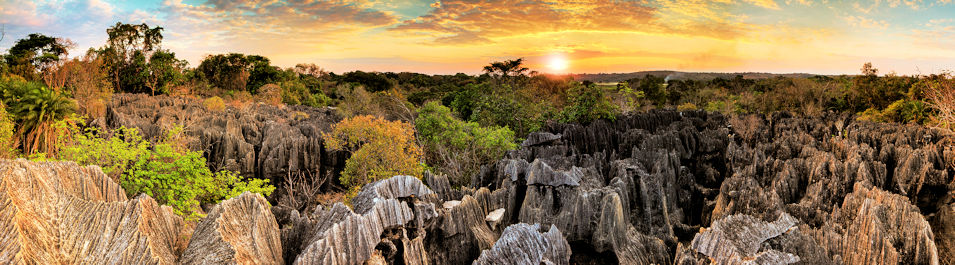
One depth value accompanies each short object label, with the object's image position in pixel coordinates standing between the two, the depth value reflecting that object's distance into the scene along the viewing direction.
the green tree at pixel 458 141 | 19.39
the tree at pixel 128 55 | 48.72
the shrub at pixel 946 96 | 14.77
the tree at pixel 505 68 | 35.26
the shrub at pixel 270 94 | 54.74
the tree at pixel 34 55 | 46.84
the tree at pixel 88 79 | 31.61
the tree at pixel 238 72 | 66.88
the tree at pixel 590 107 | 27.19
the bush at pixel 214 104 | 34.29
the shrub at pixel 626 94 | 39.31
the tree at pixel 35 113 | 14.66
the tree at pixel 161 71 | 49.22
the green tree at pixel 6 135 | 13.09
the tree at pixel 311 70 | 83.62
